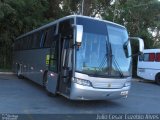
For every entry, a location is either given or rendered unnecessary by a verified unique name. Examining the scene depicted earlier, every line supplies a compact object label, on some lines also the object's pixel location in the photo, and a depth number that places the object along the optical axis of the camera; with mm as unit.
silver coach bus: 10516
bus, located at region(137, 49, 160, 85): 22859
